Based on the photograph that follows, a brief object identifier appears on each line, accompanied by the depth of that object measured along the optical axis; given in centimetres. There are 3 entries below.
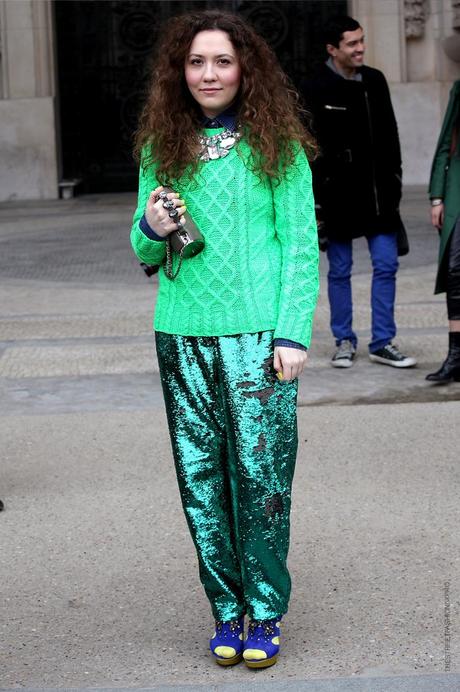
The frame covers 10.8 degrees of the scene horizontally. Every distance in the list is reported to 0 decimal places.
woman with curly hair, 633
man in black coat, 1337
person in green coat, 1284
